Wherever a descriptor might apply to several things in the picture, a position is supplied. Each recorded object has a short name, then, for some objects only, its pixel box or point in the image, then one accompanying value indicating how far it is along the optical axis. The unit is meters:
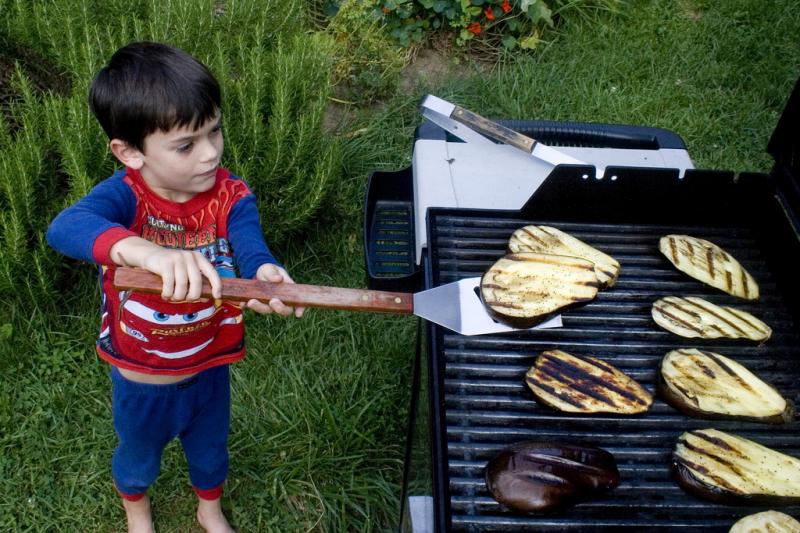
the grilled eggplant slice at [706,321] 1.92
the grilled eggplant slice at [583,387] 1.75
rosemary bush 2.84
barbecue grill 1.60
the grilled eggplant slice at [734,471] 1.62
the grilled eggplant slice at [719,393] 1.76
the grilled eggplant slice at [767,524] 1.55
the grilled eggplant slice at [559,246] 2.02
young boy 1.66
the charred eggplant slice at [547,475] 1.55
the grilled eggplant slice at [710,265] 2.02
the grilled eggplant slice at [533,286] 1.85
